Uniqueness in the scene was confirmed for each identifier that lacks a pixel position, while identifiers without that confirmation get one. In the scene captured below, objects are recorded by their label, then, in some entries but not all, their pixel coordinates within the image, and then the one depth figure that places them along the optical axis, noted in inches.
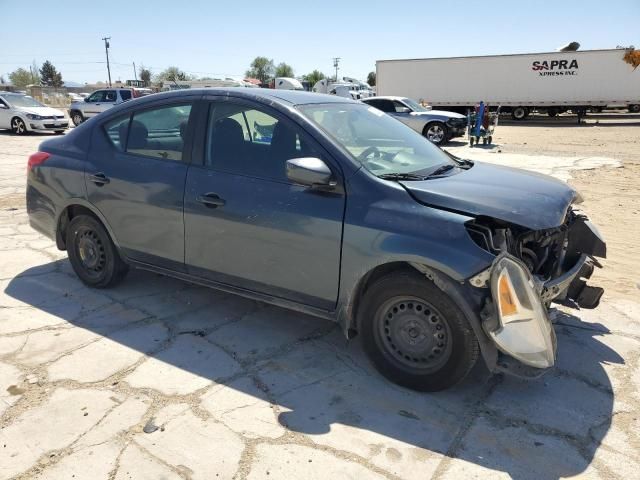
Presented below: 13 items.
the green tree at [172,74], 4239.7
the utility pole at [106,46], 3186.5
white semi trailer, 1035.3
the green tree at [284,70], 4359.7
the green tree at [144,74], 4206.7
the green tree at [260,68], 4274.1
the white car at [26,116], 747.1
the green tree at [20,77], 3698.3
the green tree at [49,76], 3799.2
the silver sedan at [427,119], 680.4
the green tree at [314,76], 3886.3
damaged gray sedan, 107.6
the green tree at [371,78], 3489.9
